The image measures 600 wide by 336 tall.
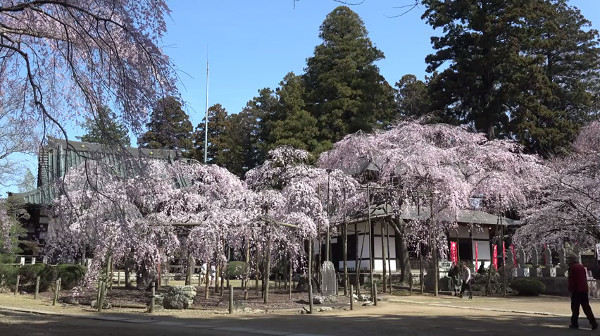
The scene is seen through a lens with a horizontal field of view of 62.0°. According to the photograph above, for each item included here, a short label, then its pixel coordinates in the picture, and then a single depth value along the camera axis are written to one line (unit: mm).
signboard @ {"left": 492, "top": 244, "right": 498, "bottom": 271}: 25569
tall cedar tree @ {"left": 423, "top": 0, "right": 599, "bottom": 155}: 32562
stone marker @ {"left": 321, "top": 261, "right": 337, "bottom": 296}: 18125
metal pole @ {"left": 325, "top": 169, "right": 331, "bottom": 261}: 18472
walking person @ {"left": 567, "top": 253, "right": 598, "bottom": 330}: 10266
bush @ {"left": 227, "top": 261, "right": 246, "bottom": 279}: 31578
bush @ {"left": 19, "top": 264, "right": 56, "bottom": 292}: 22266
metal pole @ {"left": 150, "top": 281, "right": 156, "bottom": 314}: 15570
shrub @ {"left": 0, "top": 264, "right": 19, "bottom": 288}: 21688
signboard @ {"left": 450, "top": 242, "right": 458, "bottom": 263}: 25688
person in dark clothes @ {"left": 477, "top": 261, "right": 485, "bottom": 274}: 24900
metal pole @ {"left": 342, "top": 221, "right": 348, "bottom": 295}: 20281
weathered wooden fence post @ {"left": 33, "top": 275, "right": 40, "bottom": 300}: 19750
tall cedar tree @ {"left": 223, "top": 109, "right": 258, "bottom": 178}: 45688
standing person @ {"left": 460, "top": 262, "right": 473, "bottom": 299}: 21047
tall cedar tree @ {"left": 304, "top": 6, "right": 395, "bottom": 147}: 37281
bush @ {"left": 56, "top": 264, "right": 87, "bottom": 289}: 22250
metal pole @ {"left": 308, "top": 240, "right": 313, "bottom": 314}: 15219
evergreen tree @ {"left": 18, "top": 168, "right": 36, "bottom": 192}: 23633
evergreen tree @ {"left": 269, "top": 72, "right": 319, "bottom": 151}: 36594
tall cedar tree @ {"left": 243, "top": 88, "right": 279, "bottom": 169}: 39969
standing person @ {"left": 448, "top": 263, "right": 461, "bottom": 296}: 22519
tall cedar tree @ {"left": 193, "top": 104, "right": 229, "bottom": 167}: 46438
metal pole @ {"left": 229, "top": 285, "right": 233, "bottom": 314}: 15266
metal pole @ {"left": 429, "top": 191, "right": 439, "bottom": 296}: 21547
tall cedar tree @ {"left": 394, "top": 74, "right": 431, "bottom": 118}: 46062
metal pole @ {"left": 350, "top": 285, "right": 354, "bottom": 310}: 16197
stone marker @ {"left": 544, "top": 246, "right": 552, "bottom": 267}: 24594
